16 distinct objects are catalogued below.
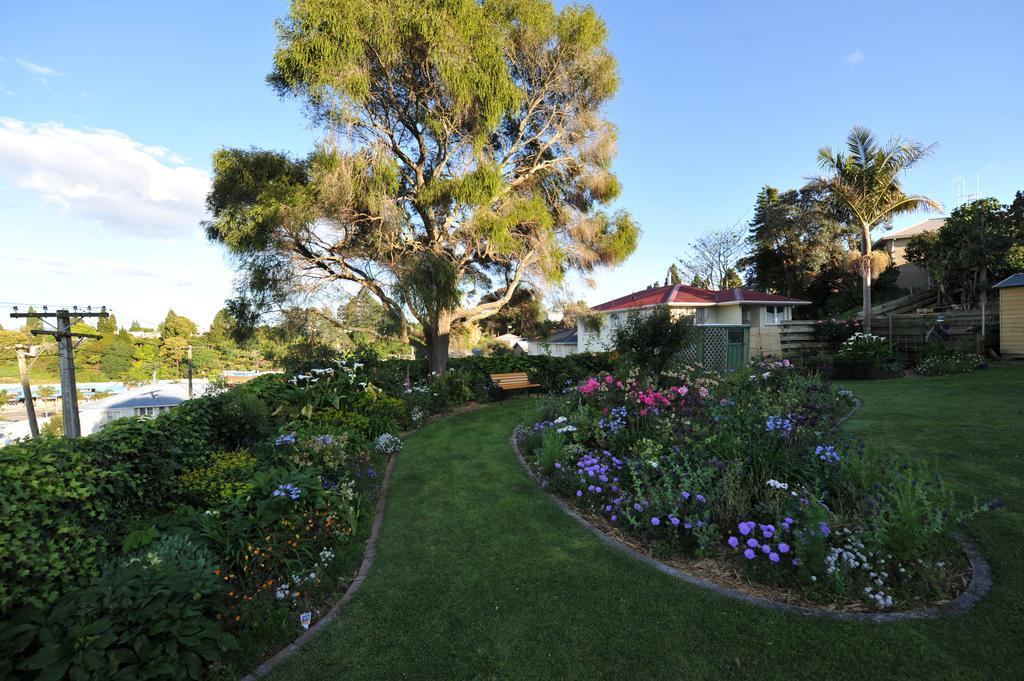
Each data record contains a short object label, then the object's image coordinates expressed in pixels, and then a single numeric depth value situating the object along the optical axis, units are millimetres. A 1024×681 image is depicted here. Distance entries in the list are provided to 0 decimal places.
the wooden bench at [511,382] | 11070
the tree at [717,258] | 30750
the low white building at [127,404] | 19375
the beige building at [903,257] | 26750
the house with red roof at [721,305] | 18781
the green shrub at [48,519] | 2201
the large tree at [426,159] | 10266
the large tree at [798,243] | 24917
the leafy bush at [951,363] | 11086
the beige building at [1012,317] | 12016
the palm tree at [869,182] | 15367
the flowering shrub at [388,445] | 6375
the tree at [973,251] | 17672
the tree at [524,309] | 14508
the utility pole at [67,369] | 8180
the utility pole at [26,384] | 15594
